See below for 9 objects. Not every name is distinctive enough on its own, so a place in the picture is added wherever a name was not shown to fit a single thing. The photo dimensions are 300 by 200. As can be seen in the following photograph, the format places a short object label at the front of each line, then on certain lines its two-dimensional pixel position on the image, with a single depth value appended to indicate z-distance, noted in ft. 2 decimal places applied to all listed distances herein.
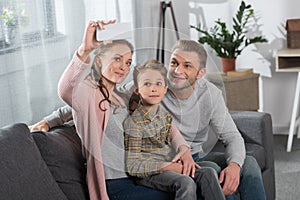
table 12.41
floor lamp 14.06
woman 6.27
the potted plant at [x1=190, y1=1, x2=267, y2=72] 12.87
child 6.32
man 6.73
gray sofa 5.59
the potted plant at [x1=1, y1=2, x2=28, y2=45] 7.90
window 7.93
